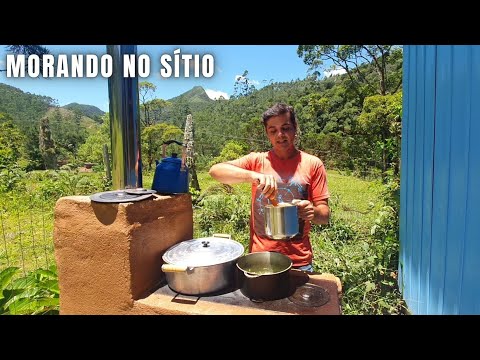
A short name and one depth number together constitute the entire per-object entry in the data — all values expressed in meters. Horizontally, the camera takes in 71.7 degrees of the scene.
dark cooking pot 1.51
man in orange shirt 2.20
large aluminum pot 1.55
